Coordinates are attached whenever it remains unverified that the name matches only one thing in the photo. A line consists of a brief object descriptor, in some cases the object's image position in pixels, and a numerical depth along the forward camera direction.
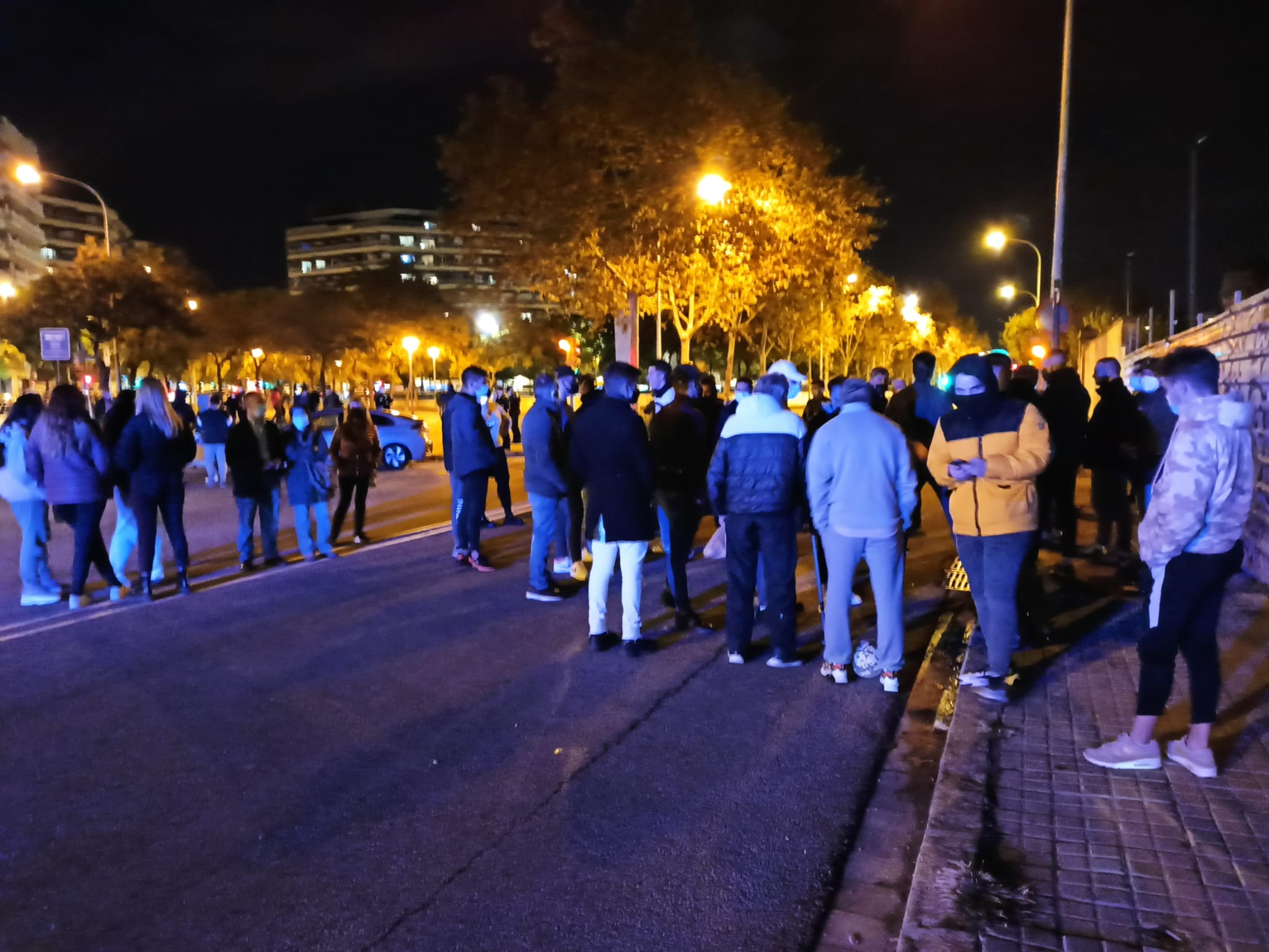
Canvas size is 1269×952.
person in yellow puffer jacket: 5.23
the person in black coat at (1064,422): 8.73
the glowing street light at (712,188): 17.70
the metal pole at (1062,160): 16.45
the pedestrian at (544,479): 8.22
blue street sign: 17.48
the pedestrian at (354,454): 10.51
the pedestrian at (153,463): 7.98
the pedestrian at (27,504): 8.02
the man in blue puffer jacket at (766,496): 5.97
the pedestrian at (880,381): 10.05
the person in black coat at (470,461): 9.41
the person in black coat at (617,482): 6.40
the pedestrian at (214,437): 16.33
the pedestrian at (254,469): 9.29
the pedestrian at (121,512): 8.76
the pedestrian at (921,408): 9.30
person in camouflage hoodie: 4.07
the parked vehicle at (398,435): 21.91
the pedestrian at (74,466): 7.88
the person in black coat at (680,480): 7.36
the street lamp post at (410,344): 42.35
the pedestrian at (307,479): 9.62
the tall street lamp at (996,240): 33.00
